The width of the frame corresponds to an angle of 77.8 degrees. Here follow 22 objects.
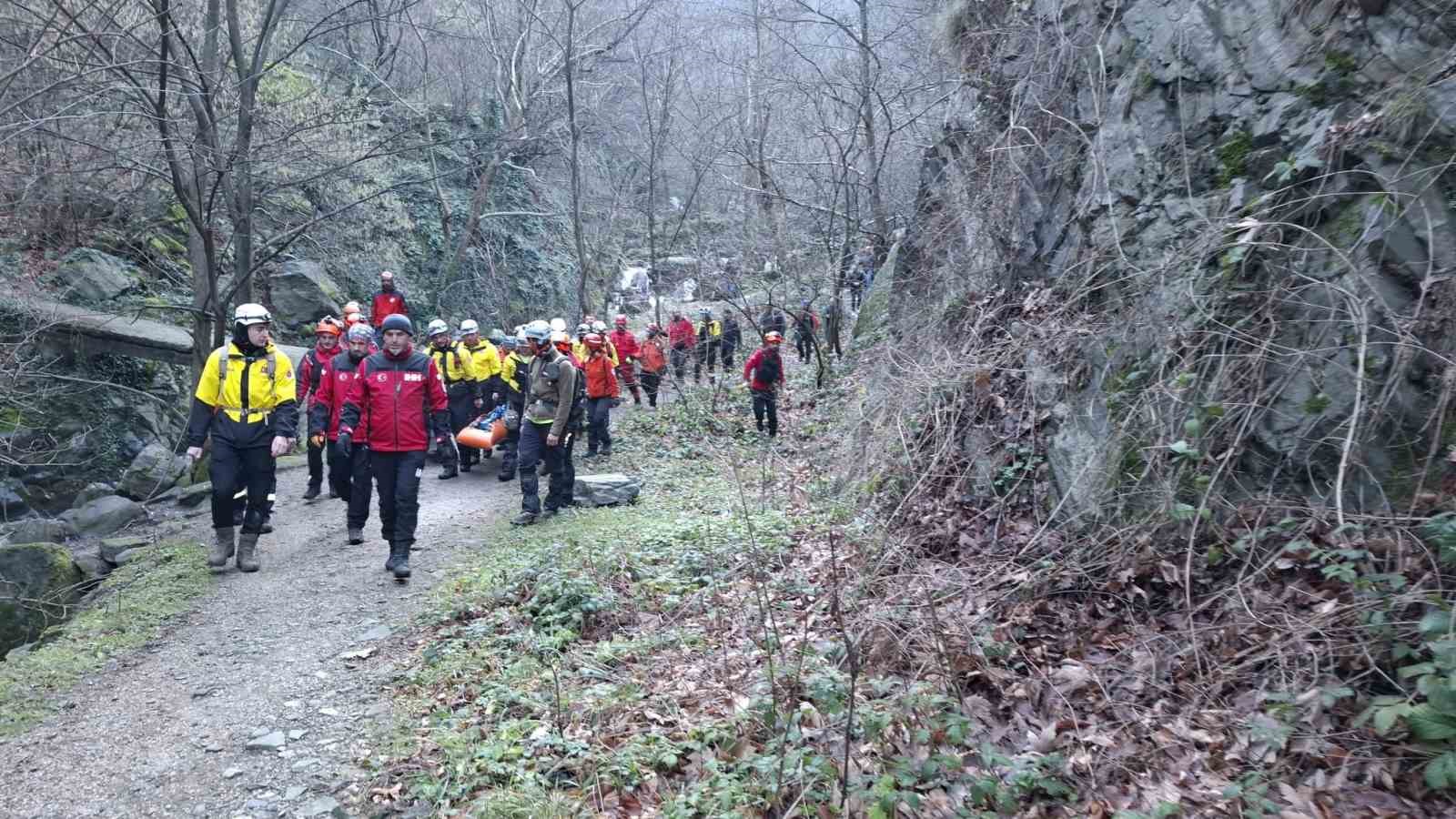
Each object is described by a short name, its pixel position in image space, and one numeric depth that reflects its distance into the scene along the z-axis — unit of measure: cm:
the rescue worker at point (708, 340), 1962
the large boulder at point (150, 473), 1259
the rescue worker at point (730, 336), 2069
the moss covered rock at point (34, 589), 754
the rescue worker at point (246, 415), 747
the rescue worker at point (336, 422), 825
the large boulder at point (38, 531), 1033
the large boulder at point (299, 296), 1920
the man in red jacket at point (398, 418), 747
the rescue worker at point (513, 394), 1244
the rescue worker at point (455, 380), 1198
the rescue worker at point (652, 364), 1792
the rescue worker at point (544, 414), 938
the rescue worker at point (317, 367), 1054
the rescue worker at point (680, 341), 1862
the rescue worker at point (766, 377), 1410
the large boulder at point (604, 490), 1050
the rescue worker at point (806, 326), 1761
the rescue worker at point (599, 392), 1314
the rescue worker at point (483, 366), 1244
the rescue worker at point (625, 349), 1705
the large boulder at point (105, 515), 1121
